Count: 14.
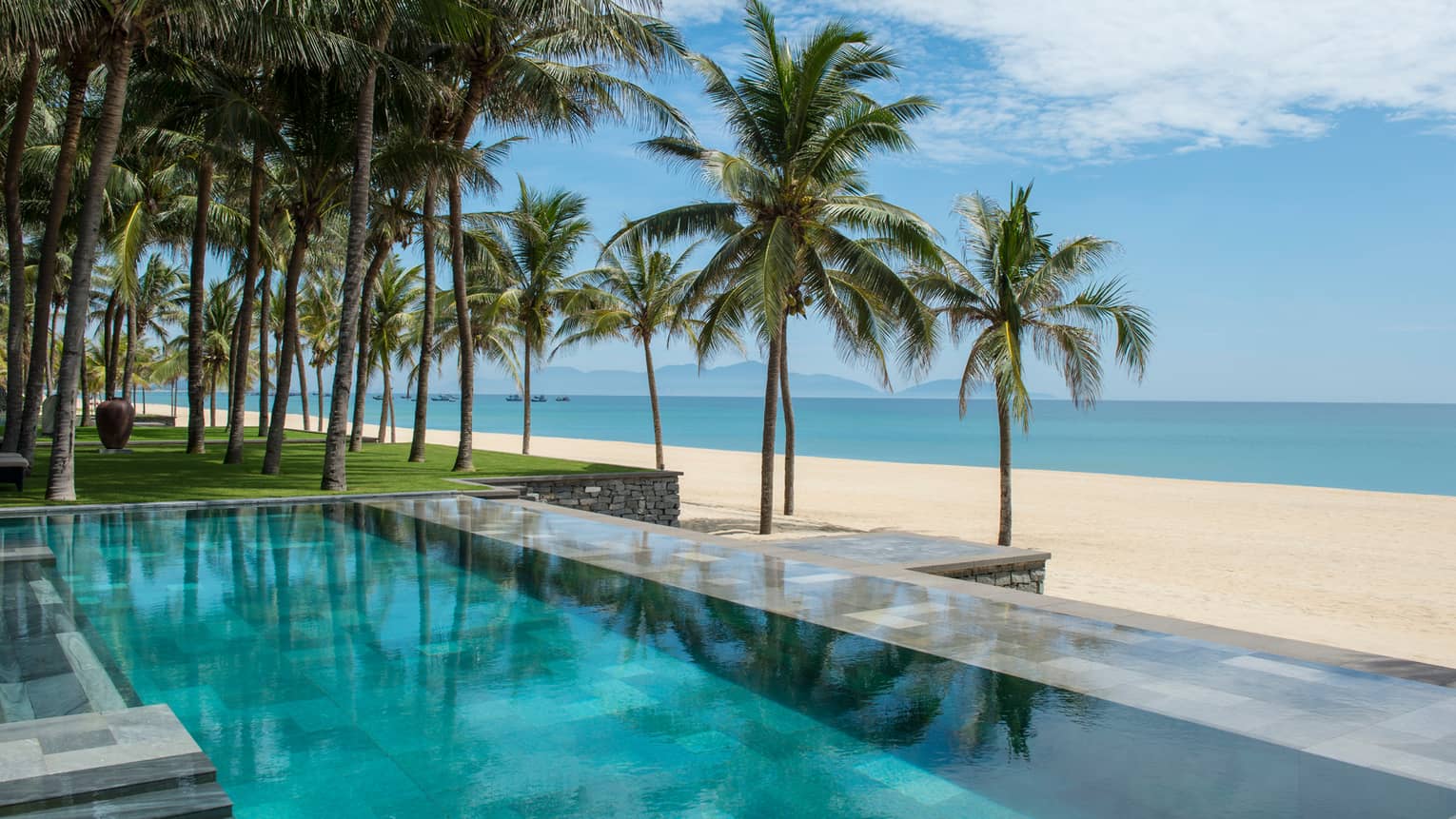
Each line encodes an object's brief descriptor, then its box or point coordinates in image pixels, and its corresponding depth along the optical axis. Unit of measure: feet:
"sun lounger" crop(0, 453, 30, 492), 36.76
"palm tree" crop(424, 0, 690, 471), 49.16
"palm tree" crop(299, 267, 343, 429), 116.06
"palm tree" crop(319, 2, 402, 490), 43.34
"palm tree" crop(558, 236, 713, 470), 86.02
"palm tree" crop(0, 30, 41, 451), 46.01
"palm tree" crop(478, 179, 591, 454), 85.66
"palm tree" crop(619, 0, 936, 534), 49.08
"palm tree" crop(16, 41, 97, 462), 41.70
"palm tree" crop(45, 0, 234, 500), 35.58
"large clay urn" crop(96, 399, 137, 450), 63.93
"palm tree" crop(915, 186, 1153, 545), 48.88
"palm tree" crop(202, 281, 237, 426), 130.62
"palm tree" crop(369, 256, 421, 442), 101.96
